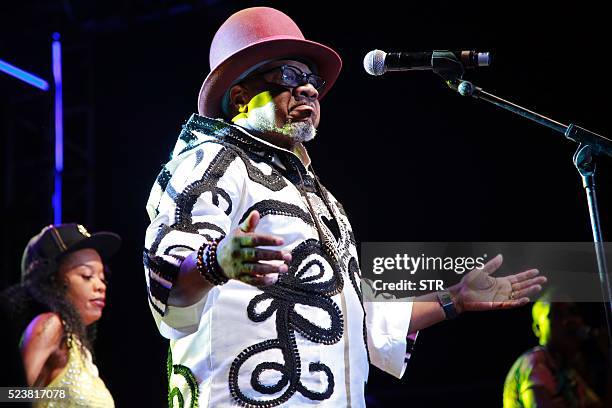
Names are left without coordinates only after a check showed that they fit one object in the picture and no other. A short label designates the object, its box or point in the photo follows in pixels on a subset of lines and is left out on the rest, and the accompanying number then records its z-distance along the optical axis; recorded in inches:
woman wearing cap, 348.8
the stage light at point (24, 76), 421.4
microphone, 230.8
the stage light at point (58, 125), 465.1
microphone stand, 211.3
